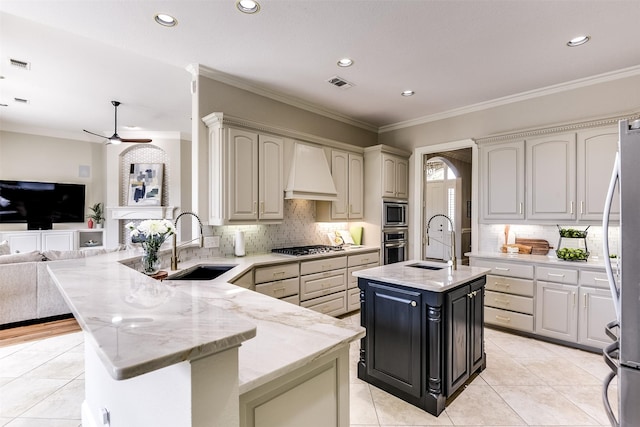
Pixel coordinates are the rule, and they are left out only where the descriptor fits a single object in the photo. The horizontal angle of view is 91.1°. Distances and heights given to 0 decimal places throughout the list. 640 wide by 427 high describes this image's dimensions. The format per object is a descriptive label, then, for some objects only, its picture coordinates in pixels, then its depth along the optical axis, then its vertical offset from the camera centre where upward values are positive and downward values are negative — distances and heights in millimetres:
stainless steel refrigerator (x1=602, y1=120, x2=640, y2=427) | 1271 -290
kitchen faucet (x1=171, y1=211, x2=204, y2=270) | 2689 -396
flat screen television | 6168 +204
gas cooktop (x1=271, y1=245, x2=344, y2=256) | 3847 -481
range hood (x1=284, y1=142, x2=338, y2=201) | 3879 +475
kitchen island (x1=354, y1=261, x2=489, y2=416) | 2164 -870
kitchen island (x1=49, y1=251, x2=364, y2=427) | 718 -465
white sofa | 3656 -911
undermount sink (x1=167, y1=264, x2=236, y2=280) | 2778 -544
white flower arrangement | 2297 -208
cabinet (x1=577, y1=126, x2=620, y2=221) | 3215 +479
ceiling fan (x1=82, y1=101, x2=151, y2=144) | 4845 +1292
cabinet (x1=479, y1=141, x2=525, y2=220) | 3779 +413
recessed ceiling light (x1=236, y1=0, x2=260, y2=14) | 2279 +1533
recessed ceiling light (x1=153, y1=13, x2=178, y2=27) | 2447 +1537
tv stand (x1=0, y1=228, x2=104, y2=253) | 6172 -553
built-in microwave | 4699 -15
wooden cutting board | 3803 -395
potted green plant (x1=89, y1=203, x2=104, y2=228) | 6969 -48
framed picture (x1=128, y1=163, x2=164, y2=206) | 6992 +647
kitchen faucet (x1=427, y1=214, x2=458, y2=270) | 2633 -359
